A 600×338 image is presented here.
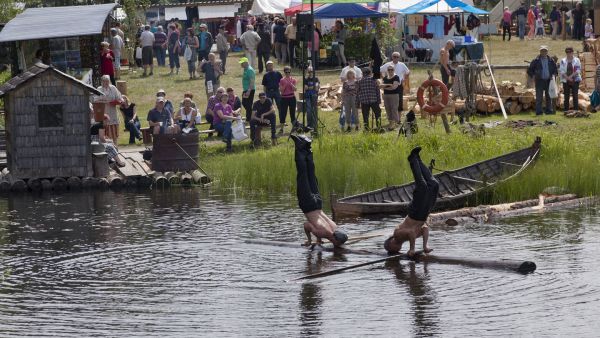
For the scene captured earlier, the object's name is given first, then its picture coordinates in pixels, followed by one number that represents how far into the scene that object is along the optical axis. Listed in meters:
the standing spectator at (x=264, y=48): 45.88
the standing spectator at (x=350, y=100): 33.66
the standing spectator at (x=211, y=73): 38.09
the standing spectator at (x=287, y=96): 33.94
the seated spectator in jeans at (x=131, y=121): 34.03
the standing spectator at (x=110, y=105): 32.16
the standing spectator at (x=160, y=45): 49.97
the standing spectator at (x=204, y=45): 45.66
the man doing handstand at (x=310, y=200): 20.62
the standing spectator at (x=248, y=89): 34.78
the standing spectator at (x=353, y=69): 34.69
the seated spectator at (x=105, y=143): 29.89
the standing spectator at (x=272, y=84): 34.38
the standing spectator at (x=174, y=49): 48.00
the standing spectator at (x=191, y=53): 46.03
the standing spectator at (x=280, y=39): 48.38
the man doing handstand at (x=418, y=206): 19.52
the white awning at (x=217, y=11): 63.75
